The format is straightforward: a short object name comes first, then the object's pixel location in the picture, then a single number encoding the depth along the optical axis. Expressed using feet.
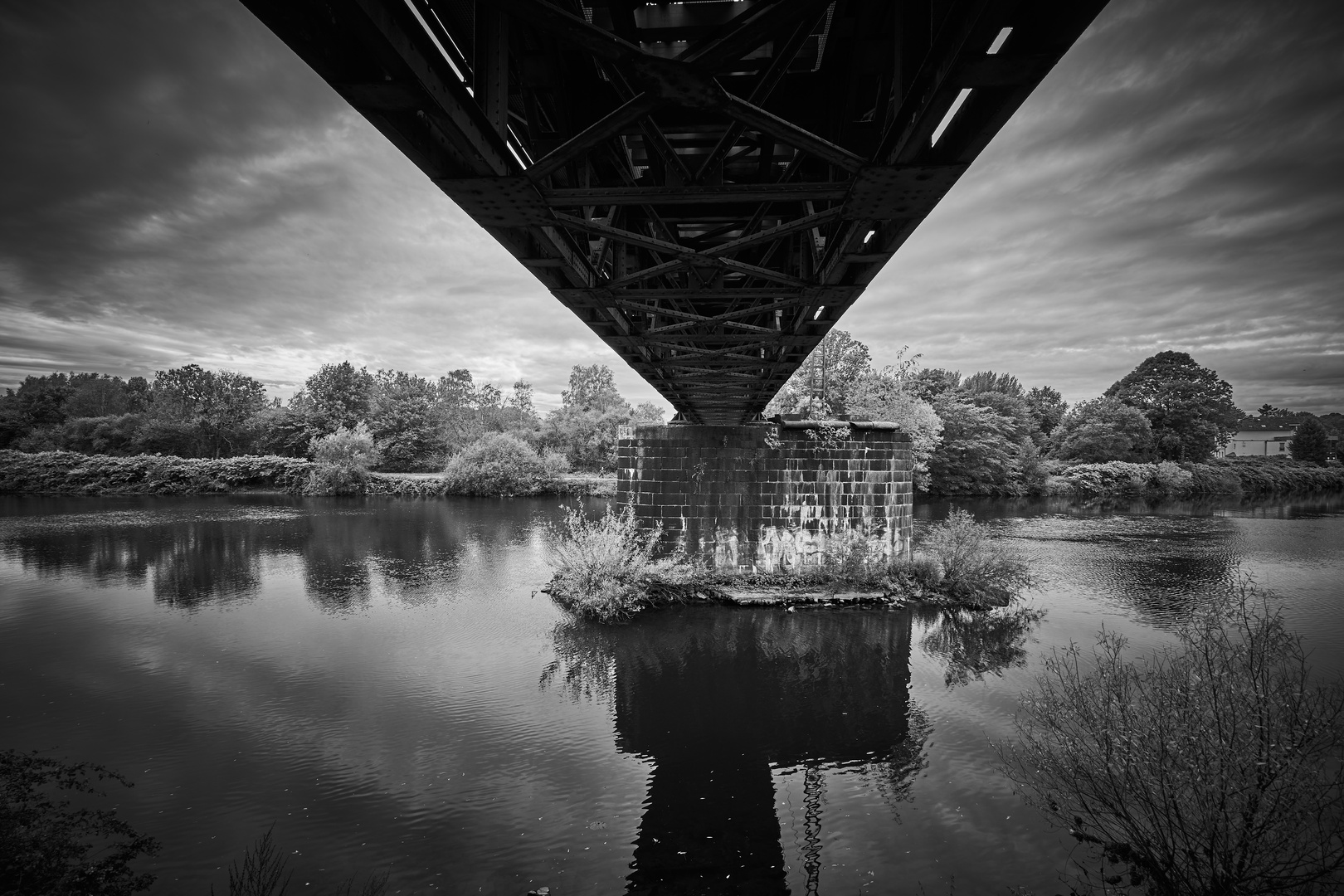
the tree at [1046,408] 203.29
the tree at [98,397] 201.05
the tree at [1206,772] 11.68
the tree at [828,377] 88.22
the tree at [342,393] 176.86
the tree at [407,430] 166.40
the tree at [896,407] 86.43
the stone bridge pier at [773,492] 44.55
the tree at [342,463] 121.60
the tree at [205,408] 171.83
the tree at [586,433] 161.68
